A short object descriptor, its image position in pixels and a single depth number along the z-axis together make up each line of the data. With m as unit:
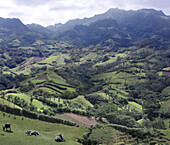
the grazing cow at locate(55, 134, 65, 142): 44.45
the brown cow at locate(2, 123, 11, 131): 43.19
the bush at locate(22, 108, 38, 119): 58.09
